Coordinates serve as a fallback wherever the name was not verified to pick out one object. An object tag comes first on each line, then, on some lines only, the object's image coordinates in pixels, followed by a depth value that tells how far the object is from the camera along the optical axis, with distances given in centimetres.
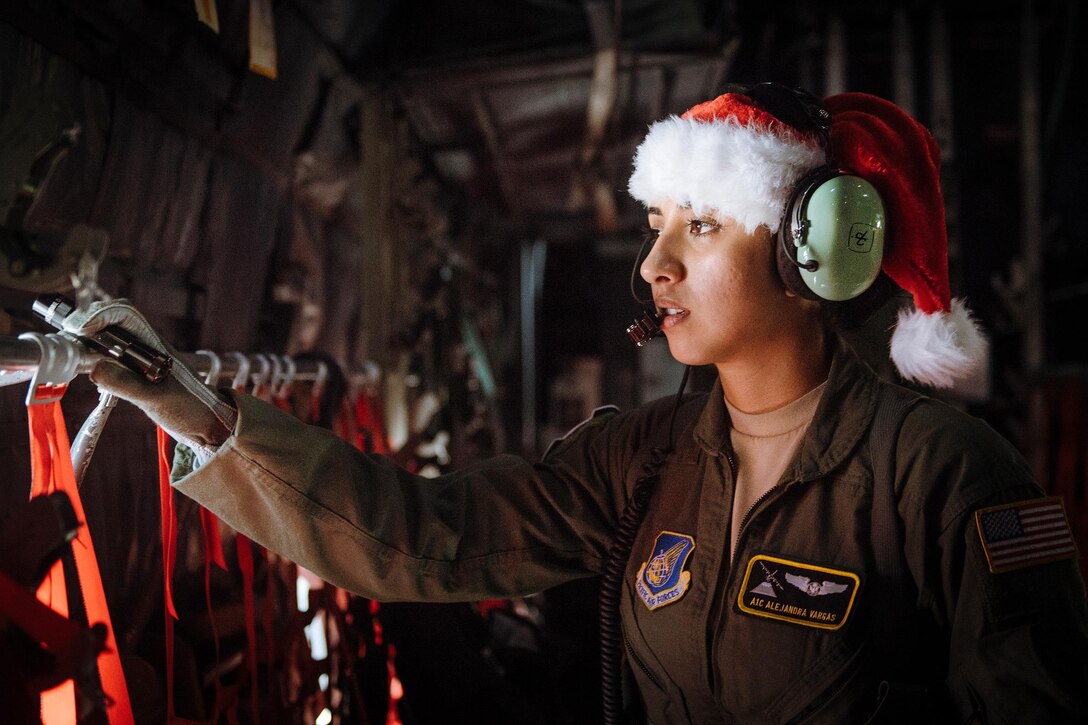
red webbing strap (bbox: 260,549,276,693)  157
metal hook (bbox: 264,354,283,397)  176
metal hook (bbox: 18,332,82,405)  95
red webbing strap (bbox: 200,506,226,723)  138
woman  117
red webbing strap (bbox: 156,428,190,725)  119
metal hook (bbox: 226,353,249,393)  155
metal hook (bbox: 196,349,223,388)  141
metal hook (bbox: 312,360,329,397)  201
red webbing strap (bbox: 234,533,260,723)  145
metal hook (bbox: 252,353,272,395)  168
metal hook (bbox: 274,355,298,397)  183
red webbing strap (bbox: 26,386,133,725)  99
